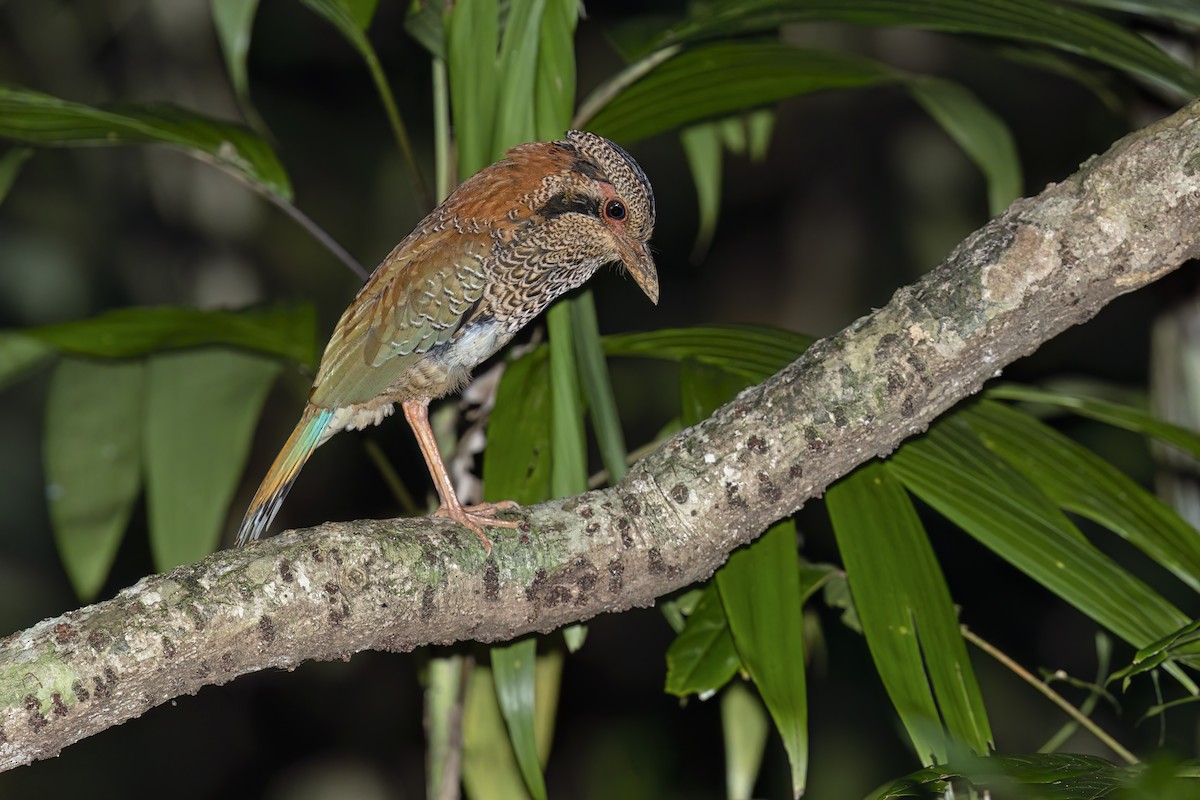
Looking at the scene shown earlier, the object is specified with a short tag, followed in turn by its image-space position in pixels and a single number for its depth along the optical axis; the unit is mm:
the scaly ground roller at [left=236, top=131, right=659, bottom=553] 5297
